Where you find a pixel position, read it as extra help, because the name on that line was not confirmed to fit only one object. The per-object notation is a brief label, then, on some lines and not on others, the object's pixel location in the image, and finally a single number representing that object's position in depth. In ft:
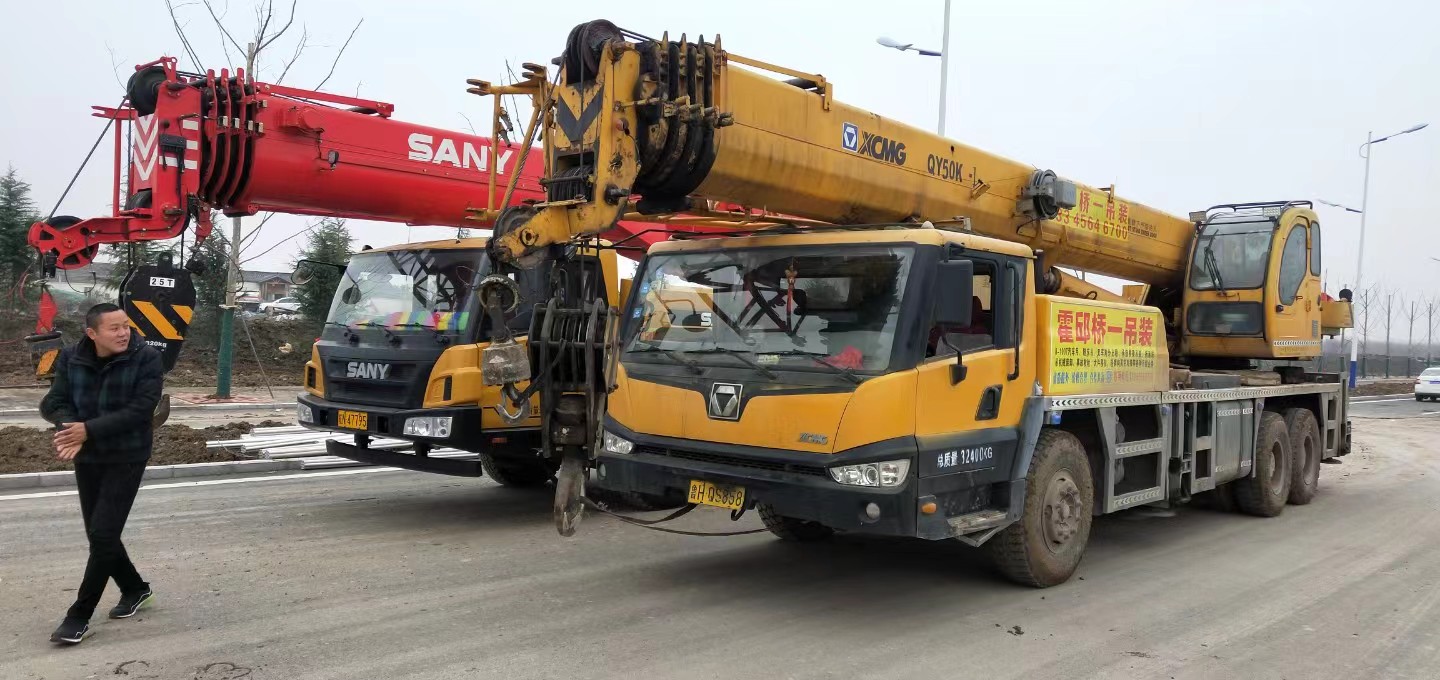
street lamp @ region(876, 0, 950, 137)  57.47
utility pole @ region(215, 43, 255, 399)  50.44
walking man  15.90
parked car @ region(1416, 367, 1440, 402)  102.01
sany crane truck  24.61
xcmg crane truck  17.12
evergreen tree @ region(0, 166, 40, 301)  71.13
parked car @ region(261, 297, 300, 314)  84.20
